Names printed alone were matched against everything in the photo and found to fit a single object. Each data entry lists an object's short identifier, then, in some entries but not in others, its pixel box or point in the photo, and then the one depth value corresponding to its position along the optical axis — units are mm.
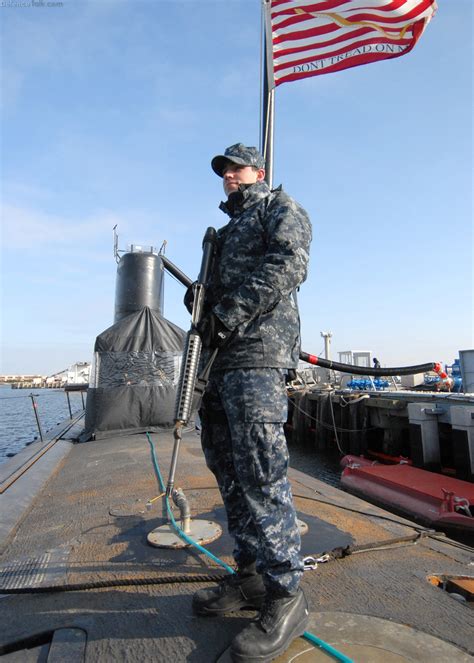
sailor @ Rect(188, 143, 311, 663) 1839
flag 5484
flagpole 4289
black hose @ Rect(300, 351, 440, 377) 4989
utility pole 21281
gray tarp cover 8219
